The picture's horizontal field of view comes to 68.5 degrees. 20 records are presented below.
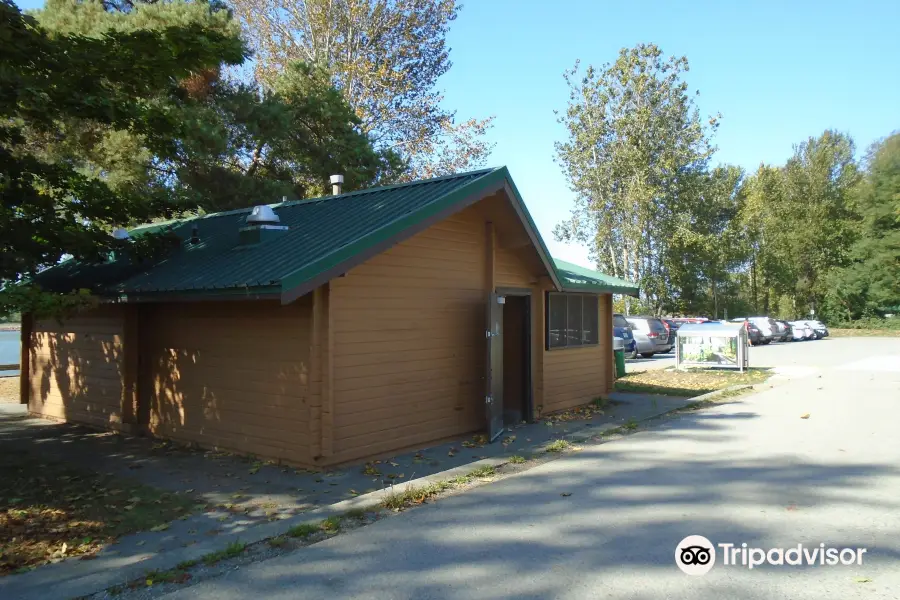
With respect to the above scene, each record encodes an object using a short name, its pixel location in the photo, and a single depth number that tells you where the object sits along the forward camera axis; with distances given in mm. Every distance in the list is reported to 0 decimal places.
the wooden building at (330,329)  7836
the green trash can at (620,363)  16200
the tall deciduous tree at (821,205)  57281
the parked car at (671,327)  31984
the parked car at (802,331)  43969
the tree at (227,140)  16766
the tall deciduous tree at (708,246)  41469
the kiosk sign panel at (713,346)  20344
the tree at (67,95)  7297
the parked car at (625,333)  25680
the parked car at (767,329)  39312
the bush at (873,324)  53625
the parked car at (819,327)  45906
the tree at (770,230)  55781
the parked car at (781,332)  40719
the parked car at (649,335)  27641
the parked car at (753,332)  38594
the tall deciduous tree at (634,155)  37531
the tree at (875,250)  48812
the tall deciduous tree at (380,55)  27000
